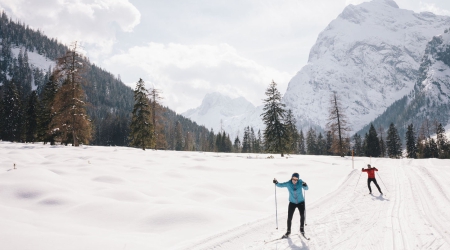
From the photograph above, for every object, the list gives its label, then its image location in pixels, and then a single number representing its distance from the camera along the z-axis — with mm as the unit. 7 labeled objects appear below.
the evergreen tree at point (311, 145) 81125
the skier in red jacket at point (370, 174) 13391
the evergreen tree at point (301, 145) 88000
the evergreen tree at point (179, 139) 89312
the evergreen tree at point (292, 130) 36812
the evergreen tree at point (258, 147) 94906
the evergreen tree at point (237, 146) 104438
